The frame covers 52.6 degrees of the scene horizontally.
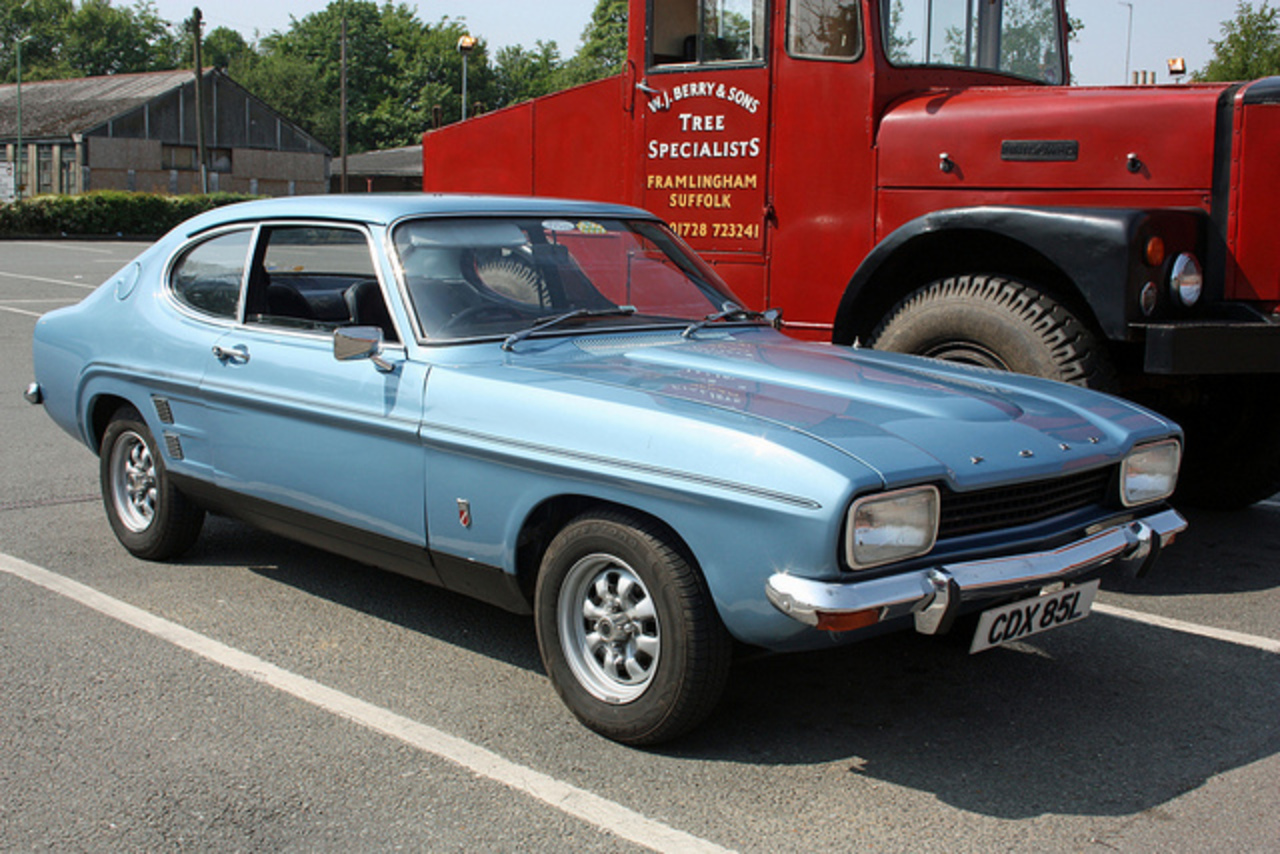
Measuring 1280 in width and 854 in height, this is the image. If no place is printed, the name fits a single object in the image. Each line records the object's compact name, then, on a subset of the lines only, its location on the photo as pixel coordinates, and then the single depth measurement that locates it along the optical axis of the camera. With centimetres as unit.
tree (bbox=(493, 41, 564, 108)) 9238
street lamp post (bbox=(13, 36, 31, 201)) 5856
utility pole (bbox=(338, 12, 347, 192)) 4428
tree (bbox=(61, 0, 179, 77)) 10138
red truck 546
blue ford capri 331
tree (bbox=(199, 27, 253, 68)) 11344
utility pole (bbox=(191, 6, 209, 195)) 4750
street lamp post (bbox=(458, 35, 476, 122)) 1160
